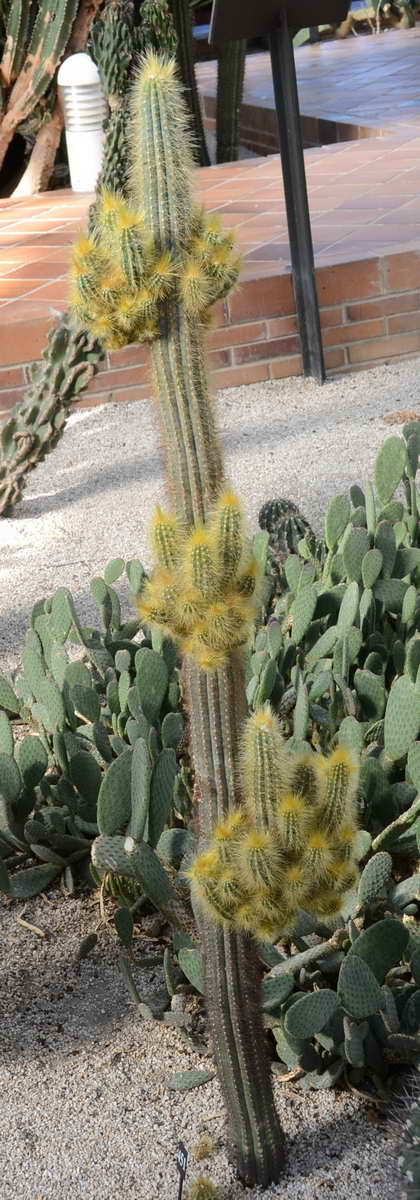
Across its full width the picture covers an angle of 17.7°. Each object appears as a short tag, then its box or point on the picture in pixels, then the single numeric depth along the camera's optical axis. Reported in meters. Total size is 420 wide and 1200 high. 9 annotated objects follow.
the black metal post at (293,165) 5.02
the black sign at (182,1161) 1.68
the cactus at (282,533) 3.44
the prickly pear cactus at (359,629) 2.43
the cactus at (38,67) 7.42
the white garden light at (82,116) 7.36
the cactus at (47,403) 4.02
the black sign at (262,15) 4.75
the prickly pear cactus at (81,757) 2.23
